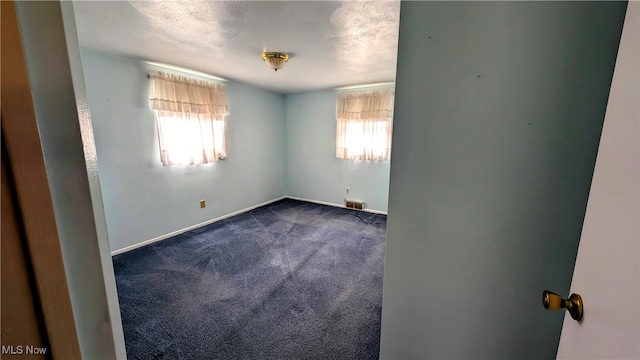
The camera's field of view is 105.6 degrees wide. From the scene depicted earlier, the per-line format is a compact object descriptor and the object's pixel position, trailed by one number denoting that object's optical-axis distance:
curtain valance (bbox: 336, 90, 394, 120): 3.64
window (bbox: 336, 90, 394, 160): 3.70
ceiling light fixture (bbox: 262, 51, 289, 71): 2.24
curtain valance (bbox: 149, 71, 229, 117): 2.72
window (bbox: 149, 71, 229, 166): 2.78
